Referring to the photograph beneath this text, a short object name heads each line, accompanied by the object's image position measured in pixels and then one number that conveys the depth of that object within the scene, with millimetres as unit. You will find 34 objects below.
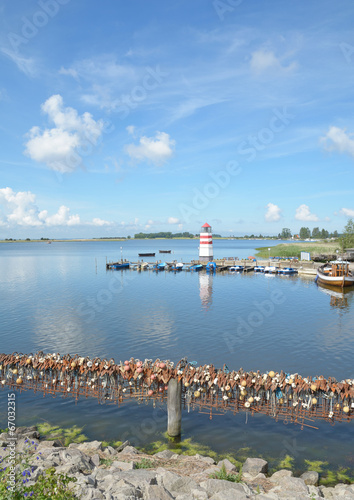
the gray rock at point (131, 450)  14884
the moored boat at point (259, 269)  92438
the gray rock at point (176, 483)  11088
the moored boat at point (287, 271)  86250
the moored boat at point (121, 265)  101062
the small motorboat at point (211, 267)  94125
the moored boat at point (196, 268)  96812
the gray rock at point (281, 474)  13075
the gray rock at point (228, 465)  13148
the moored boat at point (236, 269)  93656
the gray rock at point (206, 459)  13881
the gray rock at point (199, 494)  10536
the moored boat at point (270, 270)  87312
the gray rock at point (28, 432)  16062
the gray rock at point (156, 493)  10258
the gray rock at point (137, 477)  11198
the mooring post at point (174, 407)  15727
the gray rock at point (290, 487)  11109
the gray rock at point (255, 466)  13460
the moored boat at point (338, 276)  62500
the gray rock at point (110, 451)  14605
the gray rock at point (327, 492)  11789
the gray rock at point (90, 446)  14805
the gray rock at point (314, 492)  11082
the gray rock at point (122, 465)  12758
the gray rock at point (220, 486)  11008
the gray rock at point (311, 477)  13062
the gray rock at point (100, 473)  11742
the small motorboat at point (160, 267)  99750
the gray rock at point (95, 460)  13250
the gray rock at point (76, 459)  12398
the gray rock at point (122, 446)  15207
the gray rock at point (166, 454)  14194
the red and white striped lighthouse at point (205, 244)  98669
